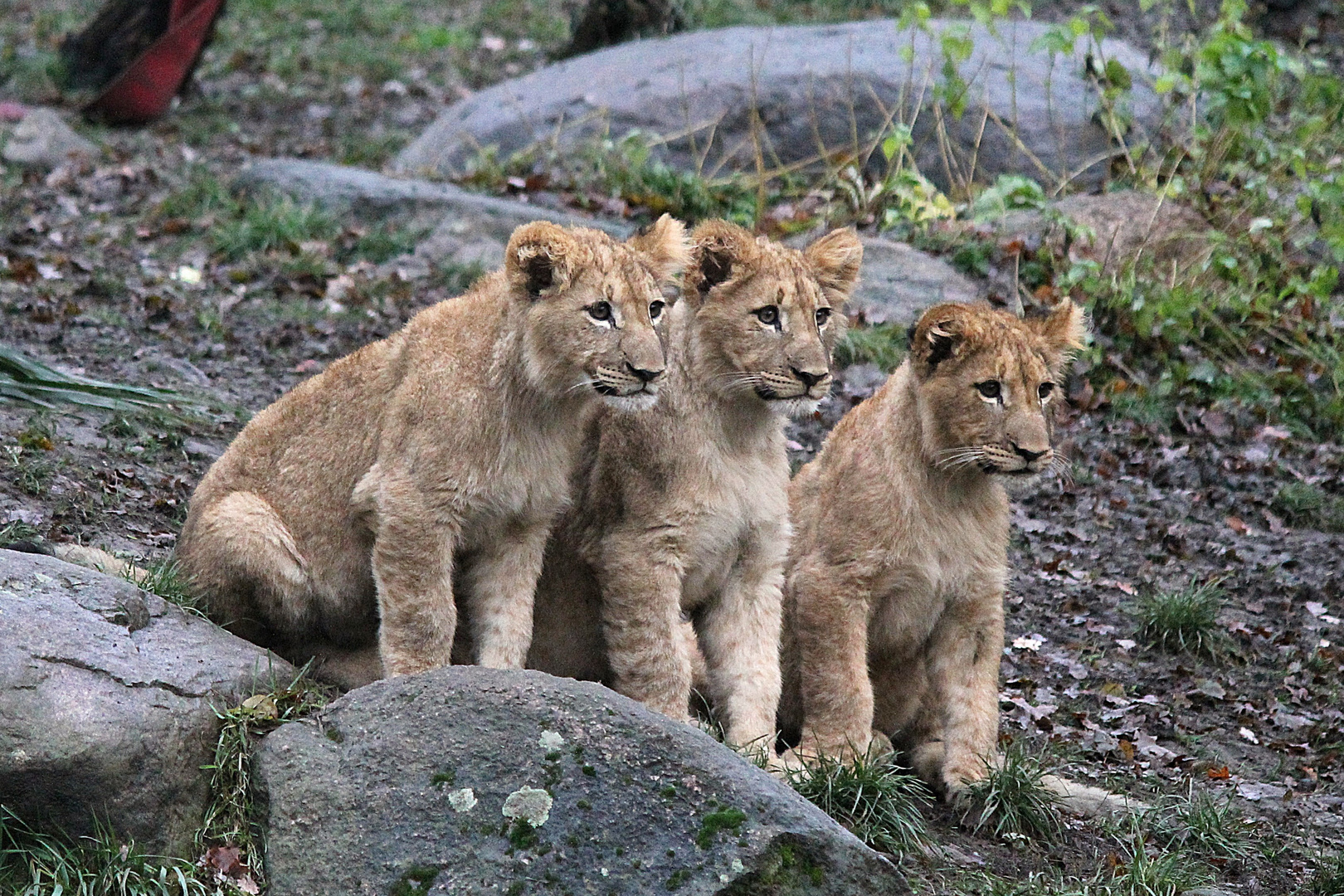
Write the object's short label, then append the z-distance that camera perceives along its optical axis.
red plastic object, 32.97
